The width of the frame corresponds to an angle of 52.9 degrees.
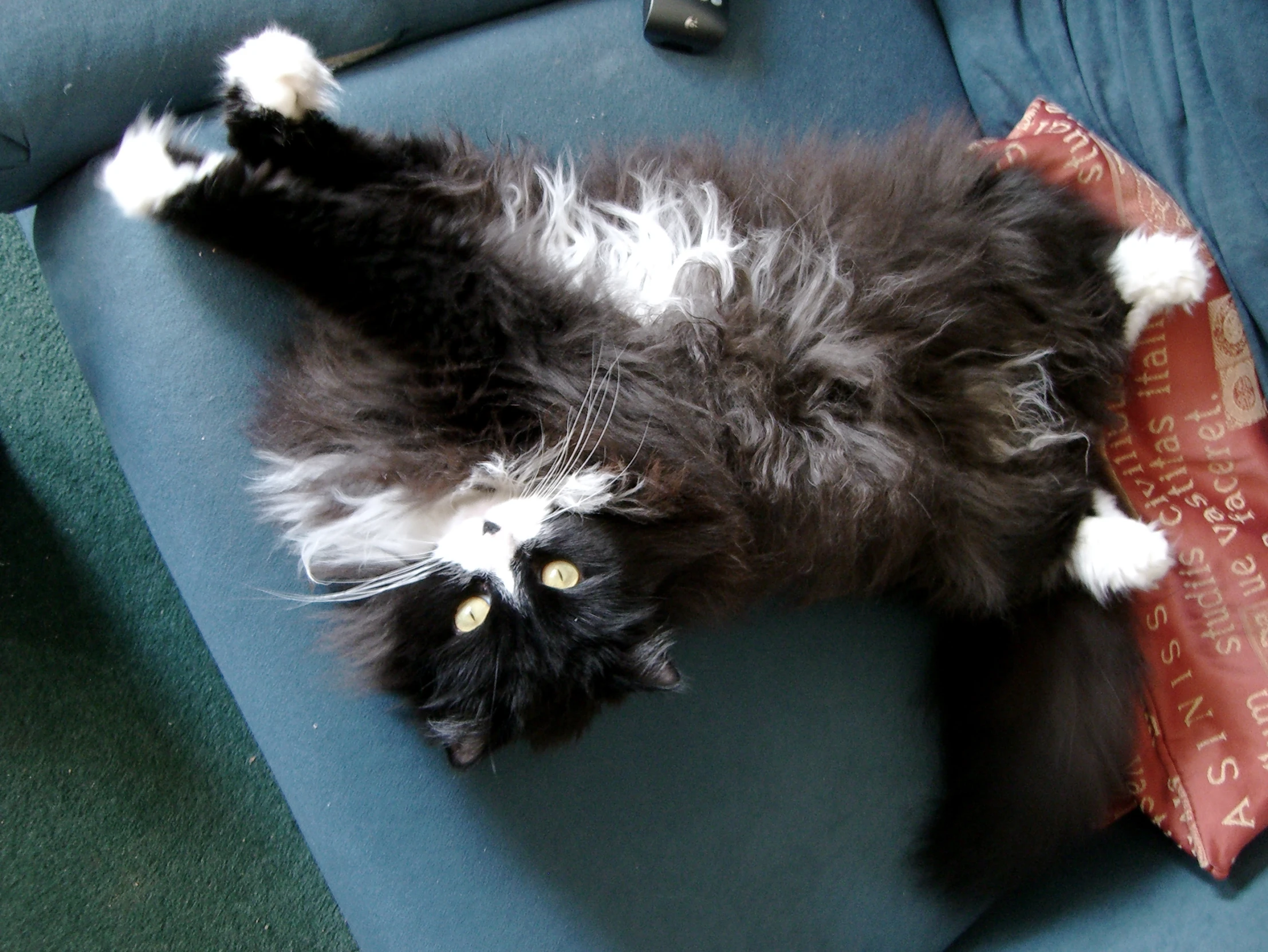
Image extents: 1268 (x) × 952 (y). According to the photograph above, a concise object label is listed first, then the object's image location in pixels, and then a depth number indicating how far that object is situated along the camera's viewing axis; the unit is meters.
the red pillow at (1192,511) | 0.63
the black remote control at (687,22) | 0.67
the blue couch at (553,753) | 0.60
